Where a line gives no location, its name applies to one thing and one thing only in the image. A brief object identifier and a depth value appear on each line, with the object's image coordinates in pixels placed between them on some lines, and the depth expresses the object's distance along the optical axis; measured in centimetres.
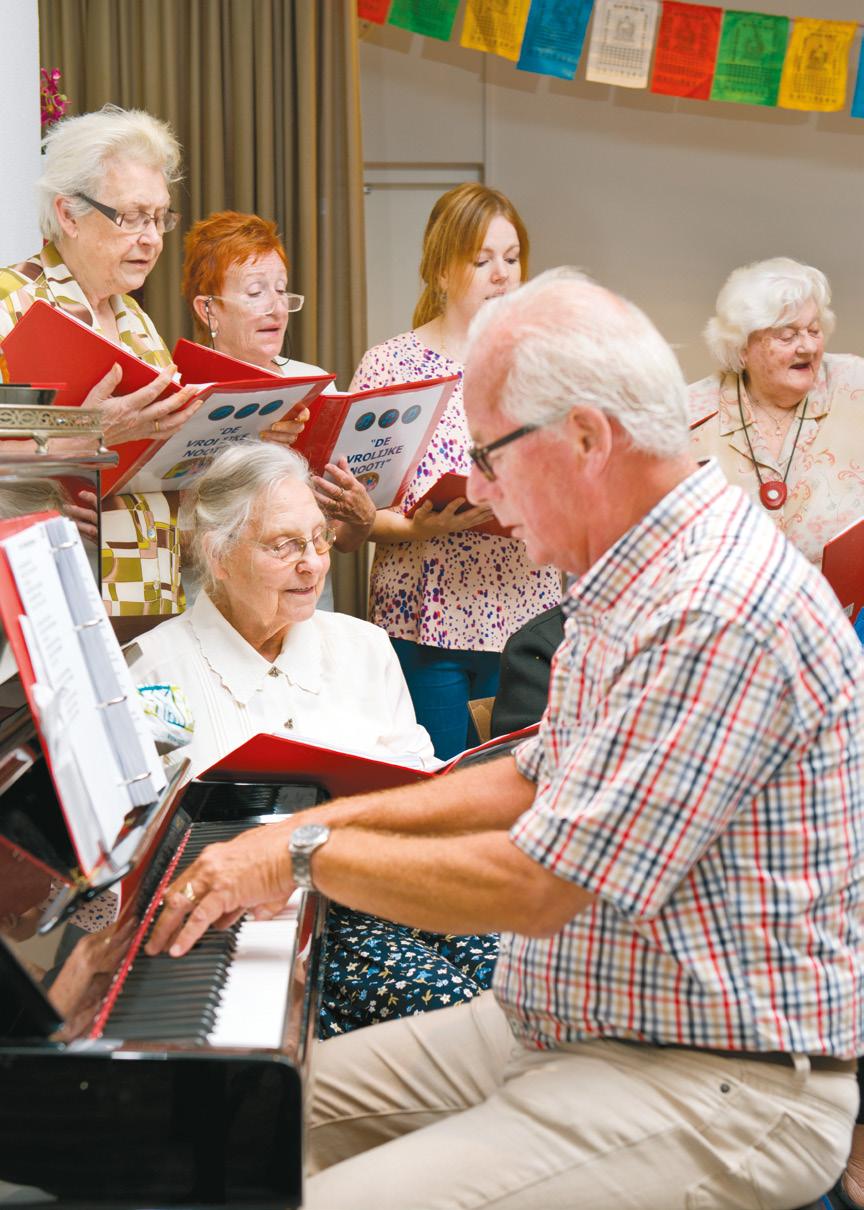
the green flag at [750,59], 467
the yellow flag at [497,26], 454
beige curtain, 427
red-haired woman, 298
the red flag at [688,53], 464
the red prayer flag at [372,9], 455
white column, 280
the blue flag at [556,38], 459
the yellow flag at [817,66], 470
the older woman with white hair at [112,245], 239
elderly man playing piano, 113
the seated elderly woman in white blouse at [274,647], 213
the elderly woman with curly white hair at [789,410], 323
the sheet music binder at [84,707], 117
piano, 108
